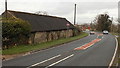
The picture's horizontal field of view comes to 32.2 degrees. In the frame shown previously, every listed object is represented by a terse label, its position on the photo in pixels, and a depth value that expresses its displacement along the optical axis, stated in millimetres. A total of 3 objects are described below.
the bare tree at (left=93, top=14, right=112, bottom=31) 92750
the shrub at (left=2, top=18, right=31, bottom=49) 22734
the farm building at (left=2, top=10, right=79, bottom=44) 30250
